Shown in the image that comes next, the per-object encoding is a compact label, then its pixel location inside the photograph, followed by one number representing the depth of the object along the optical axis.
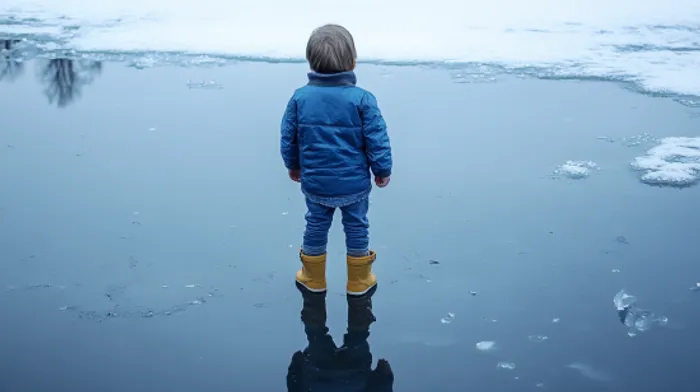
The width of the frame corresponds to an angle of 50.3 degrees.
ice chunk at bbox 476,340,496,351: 3.18
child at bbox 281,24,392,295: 3.27
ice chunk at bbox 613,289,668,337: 3.32
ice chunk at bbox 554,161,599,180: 4.82
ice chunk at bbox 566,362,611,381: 3.00
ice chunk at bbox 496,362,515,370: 3.07
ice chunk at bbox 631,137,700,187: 4.75
